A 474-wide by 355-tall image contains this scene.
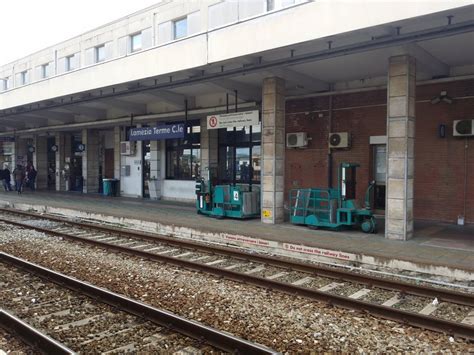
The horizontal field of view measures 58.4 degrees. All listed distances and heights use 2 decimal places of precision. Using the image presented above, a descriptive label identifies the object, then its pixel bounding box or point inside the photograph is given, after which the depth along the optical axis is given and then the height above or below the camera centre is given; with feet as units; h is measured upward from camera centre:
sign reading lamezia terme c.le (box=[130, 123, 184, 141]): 58.03 +5.63
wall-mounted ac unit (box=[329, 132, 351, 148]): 47.44 +3.53
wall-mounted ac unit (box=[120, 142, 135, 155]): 76.13 +4.20
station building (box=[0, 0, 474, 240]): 33.19 +9.16
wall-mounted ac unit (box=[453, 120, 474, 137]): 38.93 +3.96
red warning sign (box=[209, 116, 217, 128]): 48.42 +5.73
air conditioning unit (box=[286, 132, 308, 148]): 51.08 +3.84
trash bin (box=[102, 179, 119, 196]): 78.33 -2.90
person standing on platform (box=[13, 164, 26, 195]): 83.76 -1.10
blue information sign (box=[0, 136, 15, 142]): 104.97 +8.17
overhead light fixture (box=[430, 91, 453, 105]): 40.42 +6.96
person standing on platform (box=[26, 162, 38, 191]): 91.56 -0.33
